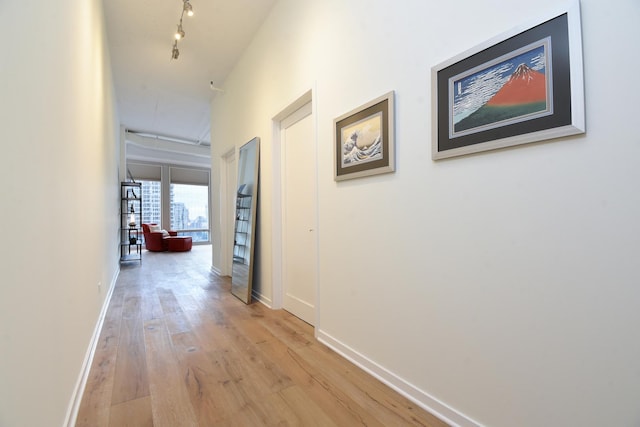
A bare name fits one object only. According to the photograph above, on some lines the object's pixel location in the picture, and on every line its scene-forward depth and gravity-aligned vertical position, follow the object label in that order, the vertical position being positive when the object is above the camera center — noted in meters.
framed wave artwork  1.79 +0.54
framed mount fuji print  1.07 +0.56
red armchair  8.46 -0.62
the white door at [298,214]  2.83 +0.05
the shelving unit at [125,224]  6.48 -0.12
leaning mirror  3.56 -0.02
